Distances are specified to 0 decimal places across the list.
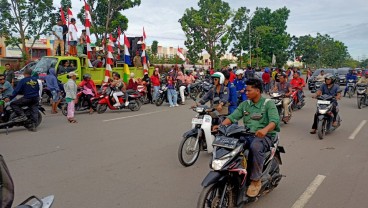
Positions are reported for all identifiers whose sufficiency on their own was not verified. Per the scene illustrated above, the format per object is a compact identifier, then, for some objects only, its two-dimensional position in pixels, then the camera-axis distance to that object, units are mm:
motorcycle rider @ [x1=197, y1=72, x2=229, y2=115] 6457
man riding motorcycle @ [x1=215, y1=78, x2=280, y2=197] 3830
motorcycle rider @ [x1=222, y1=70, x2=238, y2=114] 6656
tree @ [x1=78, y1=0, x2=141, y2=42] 24859
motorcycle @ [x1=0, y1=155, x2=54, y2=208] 2180
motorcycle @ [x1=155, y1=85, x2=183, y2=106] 15297
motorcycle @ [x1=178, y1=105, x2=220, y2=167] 5863
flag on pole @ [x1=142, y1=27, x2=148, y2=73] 17733
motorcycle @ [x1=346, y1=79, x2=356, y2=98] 18062
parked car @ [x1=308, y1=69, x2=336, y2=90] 22025
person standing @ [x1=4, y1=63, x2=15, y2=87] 13822
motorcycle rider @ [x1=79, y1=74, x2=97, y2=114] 12109
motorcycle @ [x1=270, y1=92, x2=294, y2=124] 10203
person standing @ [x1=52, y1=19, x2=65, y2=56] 15973
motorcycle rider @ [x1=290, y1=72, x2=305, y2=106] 12125
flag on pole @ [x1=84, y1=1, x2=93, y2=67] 15266
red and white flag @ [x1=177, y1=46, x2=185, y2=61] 21625
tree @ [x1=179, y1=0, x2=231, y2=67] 40188
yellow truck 14156
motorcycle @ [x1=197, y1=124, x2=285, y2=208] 3457
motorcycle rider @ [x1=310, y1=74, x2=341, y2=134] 8555
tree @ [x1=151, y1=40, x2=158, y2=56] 52825
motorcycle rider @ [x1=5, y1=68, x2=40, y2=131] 8719
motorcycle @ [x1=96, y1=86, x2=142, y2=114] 12430
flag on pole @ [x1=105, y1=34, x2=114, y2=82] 14861
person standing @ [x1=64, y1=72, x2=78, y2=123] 10242
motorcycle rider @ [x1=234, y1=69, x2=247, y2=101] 13427
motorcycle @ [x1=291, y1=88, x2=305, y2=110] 11787
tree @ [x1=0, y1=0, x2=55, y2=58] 24875
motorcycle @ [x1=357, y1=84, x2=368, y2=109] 13594
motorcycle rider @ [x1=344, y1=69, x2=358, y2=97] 18172
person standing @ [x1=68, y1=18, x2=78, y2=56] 15125
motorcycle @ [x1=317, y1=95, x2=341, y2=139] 7961
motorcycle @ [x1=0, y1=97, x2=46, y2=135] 8628
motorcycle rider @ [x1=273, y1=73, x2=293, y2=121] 10258
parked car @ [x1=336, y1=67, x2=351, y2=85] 26827
